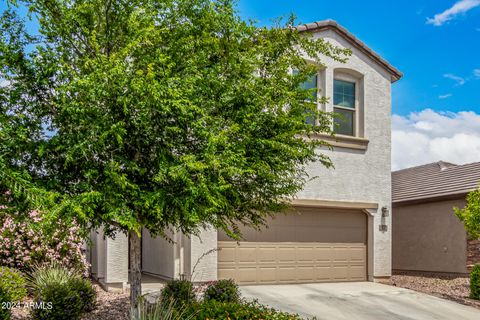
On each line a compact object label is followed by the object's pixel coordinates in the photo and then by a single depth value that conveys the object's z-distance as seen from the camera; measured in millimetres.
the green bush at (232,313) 6391
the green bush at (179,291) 8922
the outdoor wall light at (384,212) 15109
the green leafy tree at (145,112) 6145
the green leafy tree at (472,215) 12250
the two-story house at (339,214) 13508
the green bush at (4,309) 7902
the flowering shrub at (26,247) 10828
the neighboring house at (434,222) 16766
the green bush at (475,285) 12609
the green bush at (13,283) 9027
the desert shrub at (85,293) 9078
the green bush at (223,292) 9188
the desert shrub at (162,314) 6703
